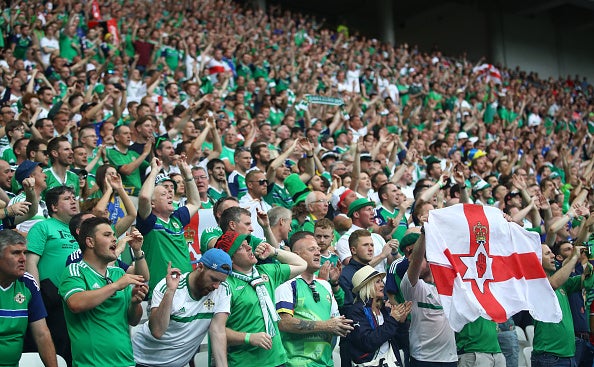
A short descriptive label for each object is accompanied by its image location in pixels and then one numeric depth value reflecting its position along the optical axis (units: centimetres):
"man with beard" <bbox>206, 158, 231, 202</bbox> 783
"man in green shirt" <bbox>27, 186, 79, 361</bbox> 482
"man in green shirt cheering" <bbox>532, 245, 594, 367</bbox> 644
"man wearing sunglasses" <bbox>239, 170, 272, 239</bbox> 723
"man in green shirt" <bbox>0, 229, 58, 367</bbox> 401
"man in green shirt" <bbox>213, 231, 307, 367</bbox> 448
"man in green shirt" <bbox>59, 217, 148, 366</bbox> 408
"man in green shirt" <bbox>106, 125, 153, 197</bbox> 766
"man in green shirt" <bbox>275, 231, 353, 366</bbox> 482
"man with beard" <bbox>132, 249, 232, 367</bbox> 431
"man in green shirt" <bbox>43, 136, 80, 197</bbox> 673
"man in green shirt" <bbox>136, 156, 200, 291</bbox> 558
